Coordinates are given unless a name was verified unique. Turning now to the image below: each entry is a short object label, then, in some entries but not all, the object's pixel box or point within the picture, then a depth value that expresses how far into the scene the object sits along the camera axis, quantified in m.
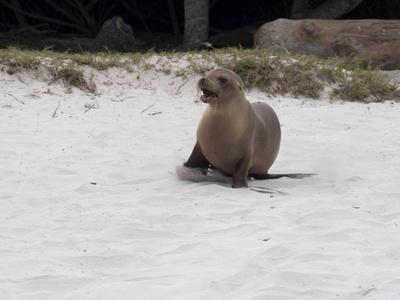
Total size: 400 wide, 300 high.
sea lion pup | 8.91
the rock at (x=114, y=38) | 18.64
